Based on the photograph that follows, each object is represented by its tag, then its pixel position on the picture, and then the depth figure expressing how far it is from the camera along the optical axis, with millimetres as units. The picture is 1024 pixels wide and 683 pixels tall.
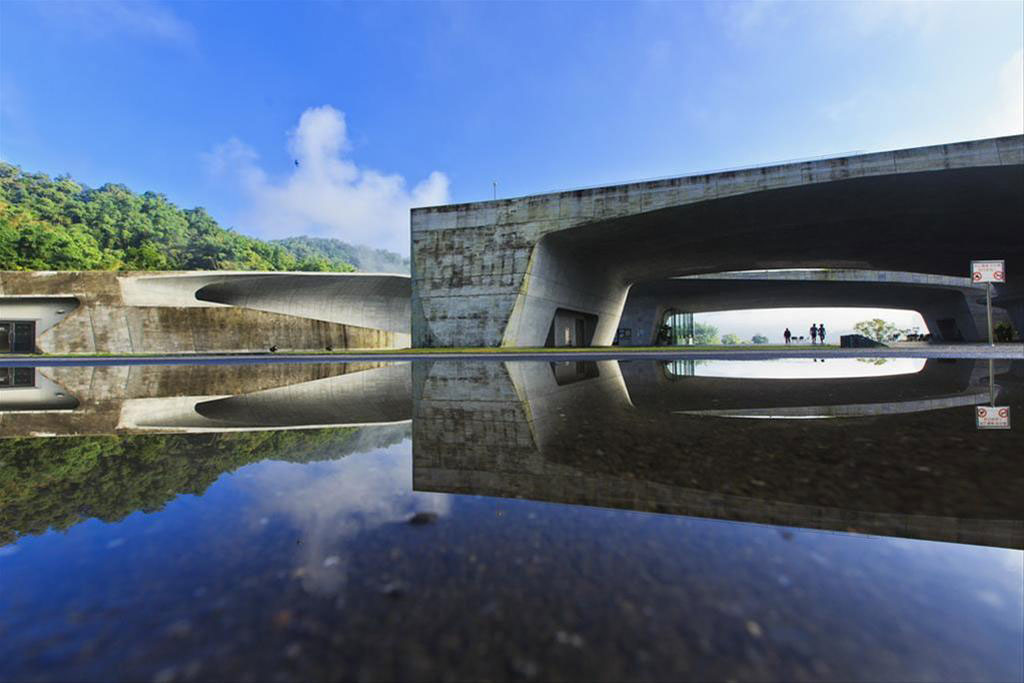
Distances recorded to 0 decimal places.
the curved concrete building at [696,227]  17969
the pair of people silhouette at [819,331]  36459
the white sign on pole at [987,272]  14139
